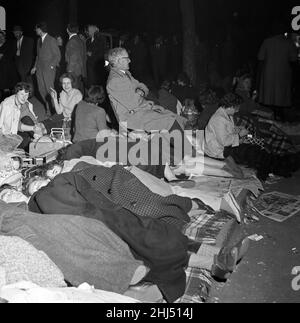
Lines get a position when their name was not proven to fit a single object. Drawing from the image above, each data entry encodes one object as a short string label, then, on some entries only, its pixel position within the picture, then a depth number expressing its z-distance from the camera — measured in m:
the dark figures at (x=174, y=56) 12.16
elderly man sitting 5.88
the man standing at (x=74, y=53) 8.85
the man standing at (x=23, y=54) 9.85
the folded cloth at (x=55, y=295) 2.47
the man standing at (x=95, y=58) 9.68
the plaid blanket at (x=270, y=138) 6.01
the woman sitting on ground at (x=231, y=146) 5.67
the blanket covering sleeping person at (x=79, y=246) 2.98
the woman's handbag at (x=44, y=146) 5.65
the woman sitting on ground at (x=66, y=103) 6.67
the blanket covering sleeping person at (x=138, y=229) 3.16
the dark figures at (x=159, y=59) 11.55
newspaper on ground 4.68
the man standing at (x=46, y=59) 8.59
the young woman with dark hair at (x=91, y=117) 5.65
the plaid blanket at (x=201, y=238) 3.28
